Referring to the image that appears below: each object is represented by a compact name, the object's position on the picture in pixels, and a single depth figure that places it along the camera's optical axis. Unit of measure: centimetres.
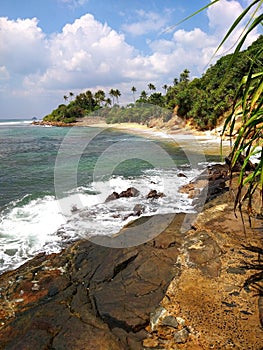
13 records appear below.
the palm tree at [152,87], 8119
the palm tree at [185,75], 6097
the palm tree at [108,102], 8988
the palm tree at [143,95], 7893
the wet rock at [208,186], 1062
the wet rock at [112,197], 1191
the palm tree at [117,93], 8881
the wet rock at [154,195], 1178
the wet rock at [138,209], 970
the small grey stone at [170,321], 333
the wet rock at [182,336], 311
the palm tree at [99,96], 8944
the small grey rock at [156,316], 345
